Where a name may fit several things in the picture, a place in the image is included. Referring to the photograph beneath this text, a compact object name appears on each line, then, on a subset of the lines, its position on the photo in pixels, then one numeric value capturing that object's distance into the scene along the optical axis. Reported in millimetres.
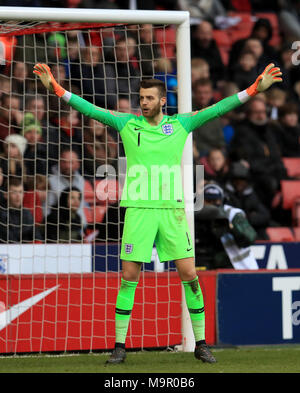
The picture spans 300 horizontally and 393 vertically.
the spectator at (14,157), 16875
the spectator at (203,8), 24594
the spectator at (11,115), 17687
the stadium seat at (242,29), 25537
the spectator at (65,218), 16781
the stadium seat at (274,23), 26141
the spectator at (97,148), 17250
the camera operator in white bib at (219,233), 16716
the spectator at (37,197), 16797
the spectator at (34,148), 17094
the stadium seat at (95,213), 17266
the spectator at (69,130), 17016
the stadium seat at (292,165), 23094
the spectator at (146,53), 18250
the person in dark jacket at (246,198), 19672
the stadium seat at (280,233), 21391
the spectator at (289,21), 26109
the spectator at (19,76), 17781
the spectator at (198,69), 22422
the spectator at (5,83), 17719
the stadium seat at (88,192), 17809
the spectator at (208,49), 23281
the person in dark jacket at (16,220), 16156
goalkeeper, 12187
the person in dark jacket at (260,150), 21891
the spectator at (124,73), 17547
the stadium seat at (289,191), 22359
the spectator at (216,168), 19797
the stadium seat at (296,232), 21477
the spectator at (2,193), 16234
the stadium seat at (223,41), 25156
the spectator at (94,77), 17016
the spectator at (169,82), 19475
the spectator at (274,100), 23812
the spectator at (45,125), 16984
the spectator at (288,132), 23328
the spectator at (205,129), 21359
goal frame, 13875
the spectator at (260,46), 23797
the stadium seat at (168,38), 23056
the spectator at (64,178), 17094
